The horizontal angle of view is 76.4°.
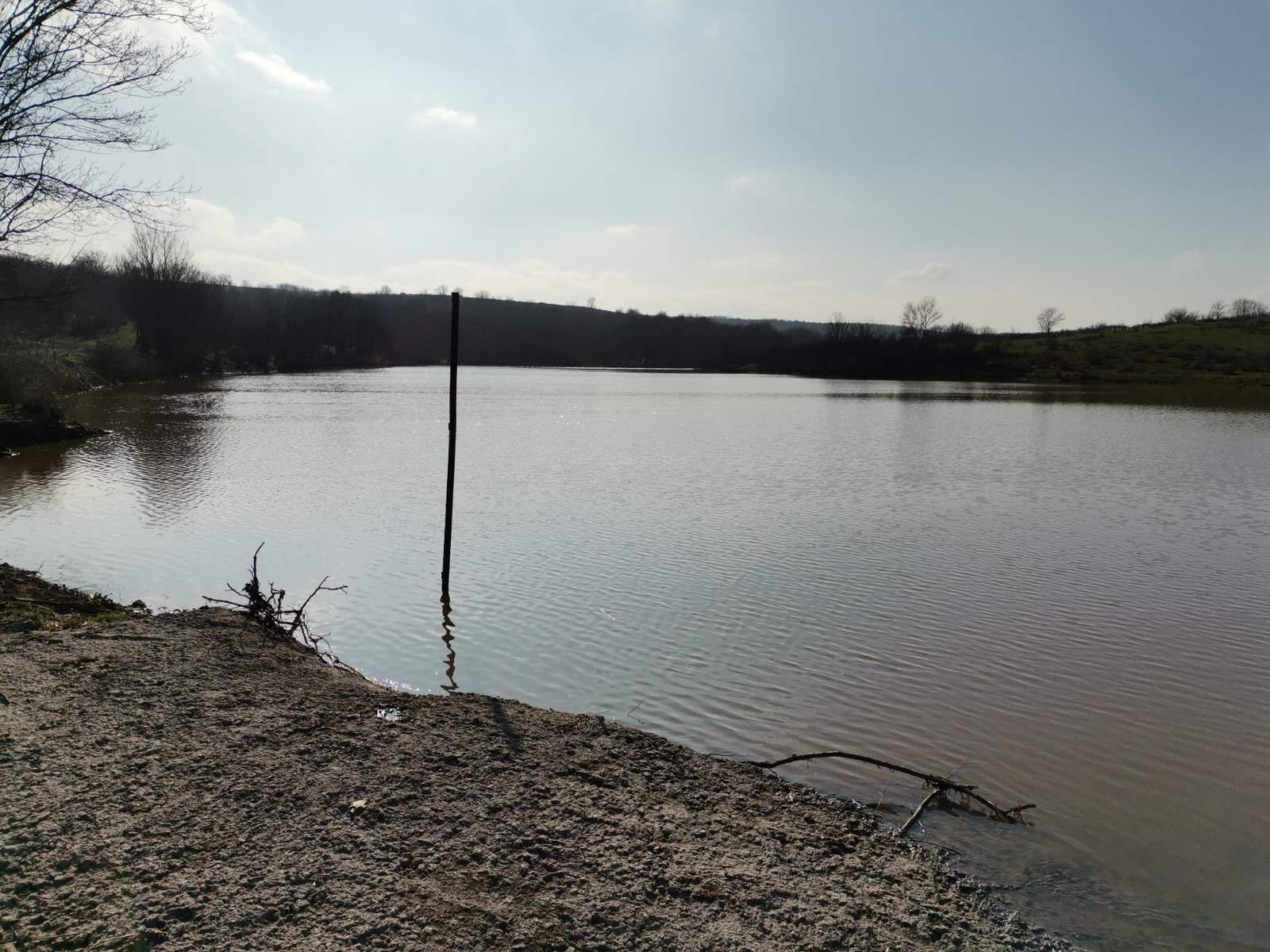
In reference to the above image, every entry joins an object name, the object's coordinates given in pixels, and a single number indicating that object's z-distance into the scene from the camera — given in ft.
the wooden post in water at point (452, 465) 32.19
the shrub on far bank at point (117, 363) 175.30
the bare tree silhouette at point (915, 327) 358.02
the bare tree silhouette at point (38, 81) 30.27
